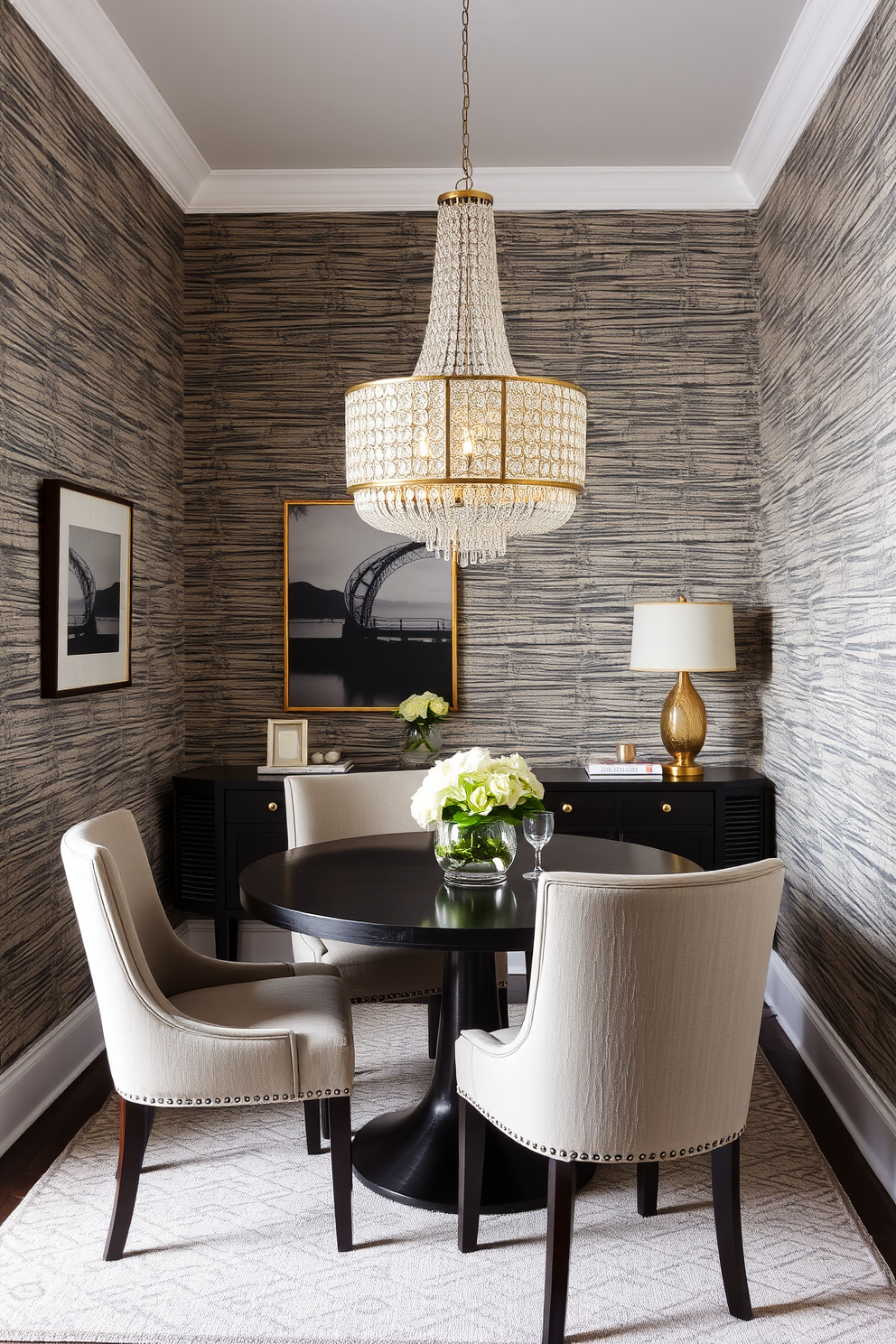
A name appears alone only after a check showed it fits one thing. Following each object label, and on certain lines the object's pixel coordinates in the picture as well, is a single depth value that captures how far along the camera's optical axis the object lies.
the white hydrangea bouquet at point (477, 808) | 2.42
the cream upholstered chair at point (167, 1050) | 2.17
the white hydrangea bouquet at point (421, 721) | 4.09
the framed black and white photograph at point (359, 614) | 4.33
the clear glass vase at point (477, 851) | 2.47
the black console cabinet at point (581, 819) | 3.88
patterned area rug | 2.04
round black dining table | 2.15
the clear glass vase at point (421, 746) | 4.09
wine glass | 2.44
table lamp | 3.86
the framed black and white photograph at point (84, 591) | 3.04
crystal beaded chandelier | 2.49
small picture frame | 4.07
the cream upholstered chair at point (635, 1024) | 1.82
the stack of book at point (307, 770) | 3.98
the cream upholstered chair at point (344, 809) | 3.12
